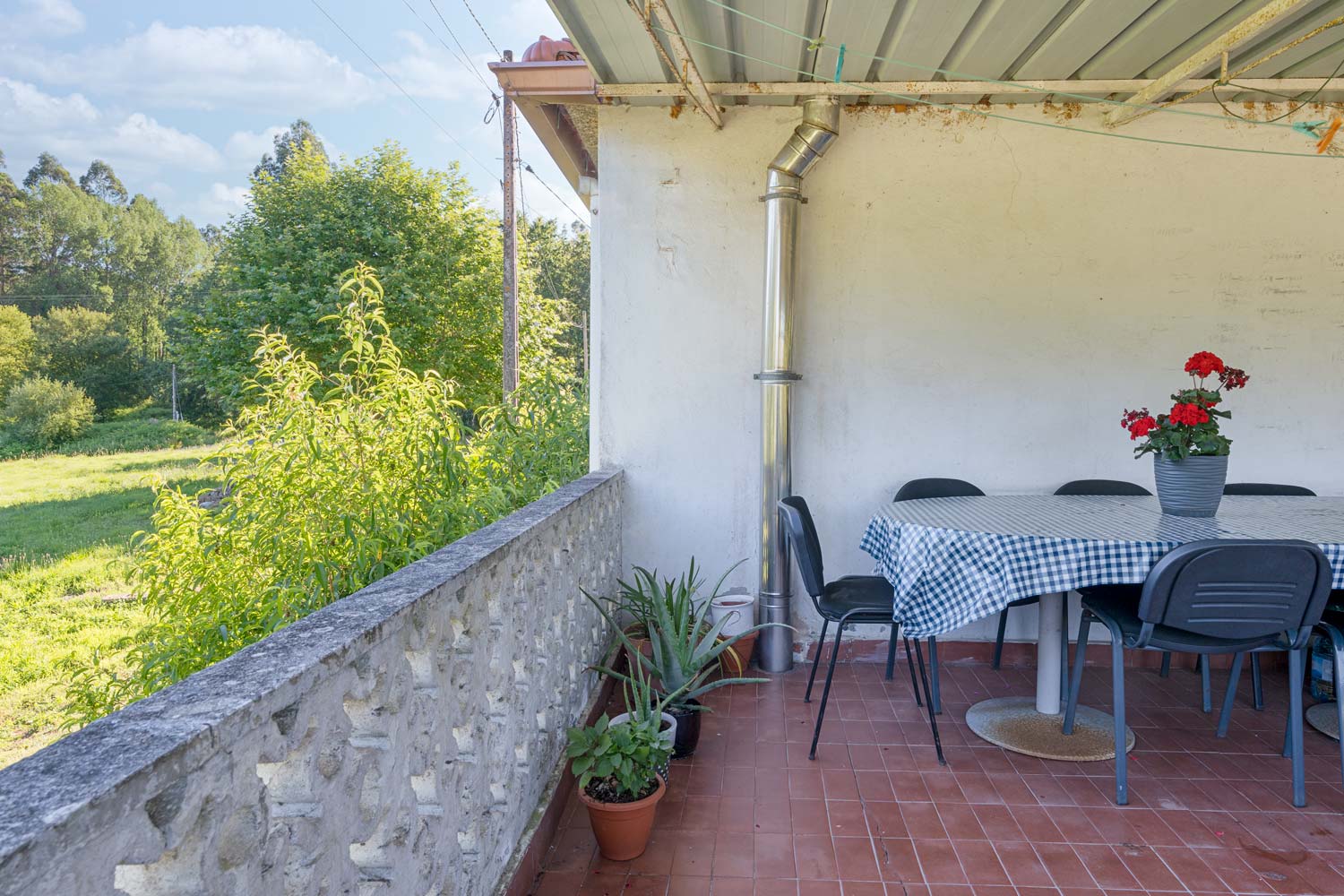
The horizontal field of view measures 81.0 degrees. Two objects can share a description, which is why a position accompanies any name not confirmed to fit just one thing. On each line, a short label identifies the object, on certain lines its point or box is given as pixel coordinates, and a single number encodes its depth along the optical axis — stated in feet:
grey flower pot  10.00
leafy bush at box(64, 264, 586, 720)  8.19
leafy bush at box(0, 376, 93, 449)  83.41
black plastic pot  9.57
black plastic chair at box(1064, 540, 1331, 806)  8.08
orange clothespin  11.05
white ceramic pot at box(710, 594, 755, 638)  12.42
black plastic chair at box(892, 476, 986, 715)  12.59
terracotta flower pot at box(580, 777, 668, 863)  7.25
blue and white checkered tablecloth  8.72
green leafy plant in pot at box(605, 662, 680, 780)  8.05
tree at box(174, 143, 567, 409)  46.57
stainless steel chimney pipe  12.20
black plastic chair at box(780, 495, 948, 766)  9.87
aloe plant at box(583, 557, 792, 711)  9.80
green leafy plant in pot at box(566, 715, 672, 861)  7.30
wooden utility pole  34.58
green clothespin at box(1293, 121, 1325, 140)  11.20
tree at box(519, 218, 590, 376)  98.61
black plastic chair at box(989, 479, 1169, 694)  12.75
